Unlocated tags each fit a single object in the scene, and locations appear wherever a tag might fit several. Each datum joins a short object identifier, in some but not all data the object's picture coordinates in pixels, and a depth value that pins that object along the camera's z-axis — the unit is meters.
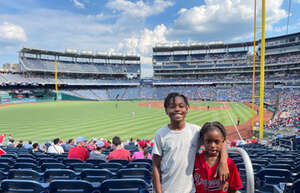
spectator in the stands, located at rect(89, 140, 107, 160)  6.46
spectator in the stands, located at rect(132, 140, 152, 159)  6.30
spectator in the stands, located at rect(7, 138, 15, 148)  11.79
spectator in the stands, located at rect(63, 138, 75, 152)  10.69
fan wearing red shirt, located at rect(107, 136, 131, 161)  5.87
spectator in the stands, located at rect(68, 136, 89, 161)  6.48
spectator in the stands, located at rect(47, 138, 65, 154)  8.95
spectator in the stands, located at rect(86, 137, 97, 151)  10.48
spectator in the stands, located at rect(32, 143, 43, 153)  9.84
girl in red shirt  2.30
